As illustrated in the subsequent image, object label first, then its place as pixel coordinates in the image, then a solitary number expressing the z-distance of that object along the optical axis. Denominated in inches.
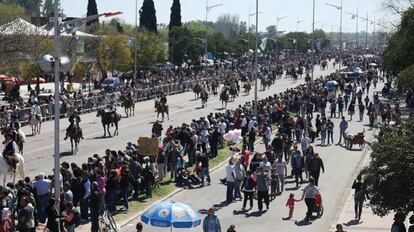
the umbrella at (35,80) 2698.1
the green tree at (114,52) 3110.2
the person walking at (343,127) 1641.2
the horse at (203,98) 2311.8
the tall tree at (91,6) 4597.9
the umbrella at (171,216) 688.4
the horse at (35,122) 1634.7
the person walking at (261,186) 984.3
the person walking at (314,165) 1111.6
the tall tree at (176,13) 4595.7
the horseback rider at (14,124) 1478.3
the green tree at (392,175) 682.8
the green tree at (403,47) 2037.4
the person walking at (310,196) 947.3
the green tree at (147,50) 3449.8
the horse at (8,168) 1034.1
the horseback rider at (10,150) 1042.1
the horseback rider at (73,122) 1419.8
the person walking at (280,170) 1095.0
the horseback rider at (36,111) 1642.8
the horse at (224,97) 2292.1
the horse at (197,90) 2600.9
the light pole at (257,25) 1788.6
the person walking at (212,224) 751.7
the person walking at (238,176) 1040.8
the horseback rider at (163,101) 1960.4
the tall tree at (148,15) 4411.9
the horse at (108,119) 1621.6
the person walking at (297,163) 1151.8
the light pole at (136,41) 2858.5
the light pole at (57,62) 788.0
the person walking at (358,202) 919.9
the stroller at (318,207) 965.2
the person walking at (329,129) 1615.4
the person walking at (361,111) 2036.0
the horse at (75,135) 1414.9
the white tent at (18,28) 2299.5
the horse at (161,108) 1935.3
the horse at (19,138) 1268.5
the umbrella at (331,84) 2583.7
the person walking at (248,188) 998.4
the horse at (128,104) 2044.8
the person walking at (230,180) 1023.0
